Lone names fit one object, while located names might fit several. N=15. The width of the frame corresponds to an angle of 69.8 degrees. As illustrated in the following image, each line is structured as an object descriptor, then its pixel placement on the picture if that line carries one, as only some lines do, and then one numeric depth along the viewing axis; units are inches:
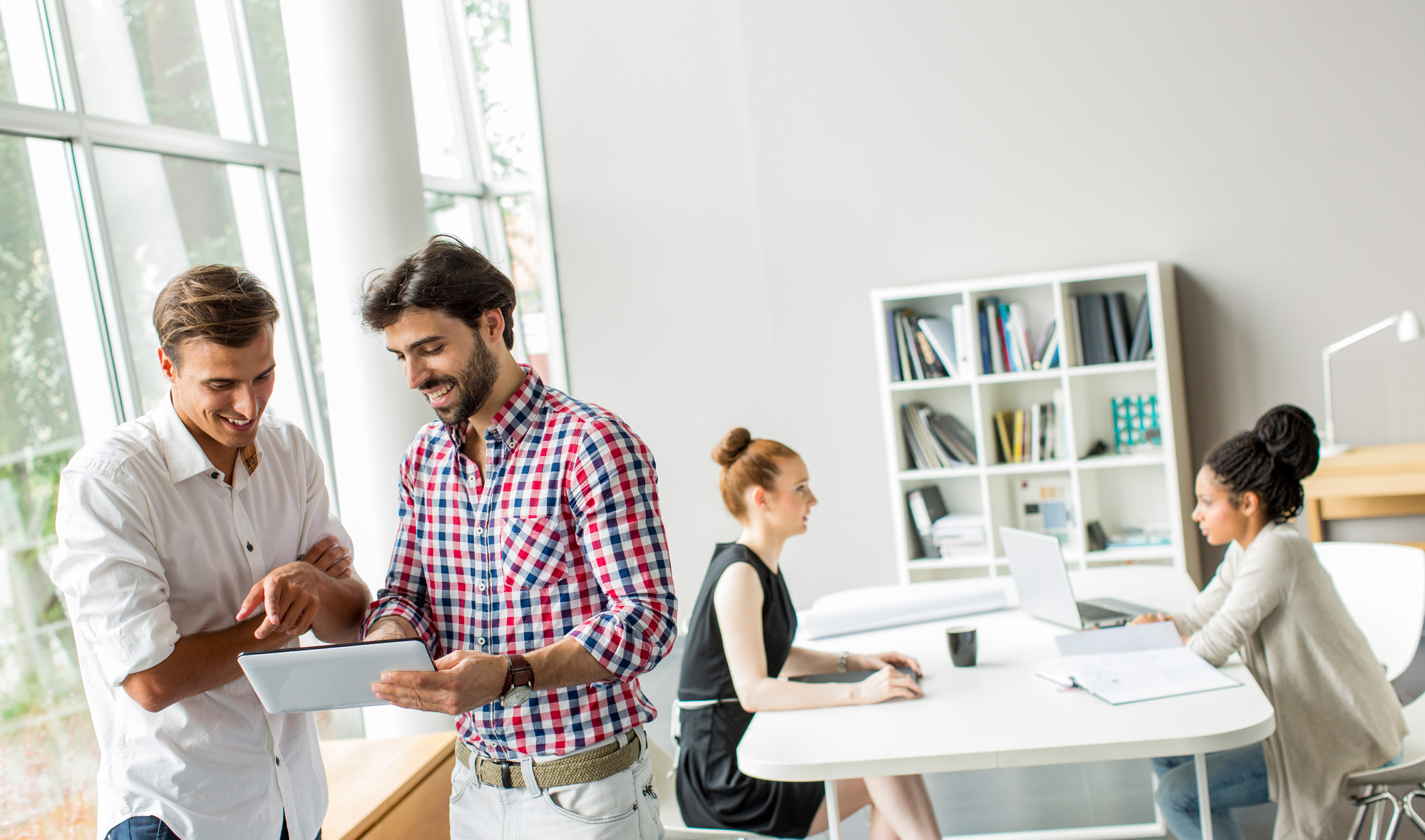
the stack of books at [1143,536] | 191.2
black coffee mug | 97.2
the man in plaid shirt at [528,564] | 58.0
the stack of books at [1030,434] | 193.3
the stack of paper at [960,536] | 196.4
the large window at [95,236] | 116.1
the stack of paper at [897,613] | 116.5
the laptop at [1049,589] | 104.7
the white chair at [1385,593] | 109.3
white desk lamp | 169.8
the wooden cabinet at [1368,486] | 169.8
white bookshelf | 187.0
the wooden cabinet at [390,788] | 102.7
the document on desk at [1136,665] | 84.7
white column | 148.1
